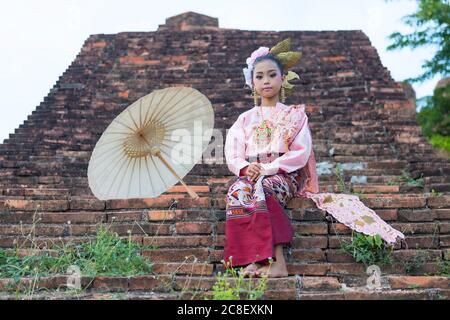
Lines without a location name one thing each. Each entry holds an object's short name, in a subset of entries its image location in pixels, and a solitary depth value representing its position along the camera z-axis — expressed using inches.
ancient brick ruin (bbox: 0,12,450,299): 130.5
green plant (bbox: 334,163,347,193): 169.2
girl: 129.3
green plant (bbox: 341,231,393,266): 131.5
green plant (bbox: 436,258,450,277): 130.5
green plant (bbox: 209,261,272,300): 105.4
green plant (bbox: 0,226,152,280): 127.3
